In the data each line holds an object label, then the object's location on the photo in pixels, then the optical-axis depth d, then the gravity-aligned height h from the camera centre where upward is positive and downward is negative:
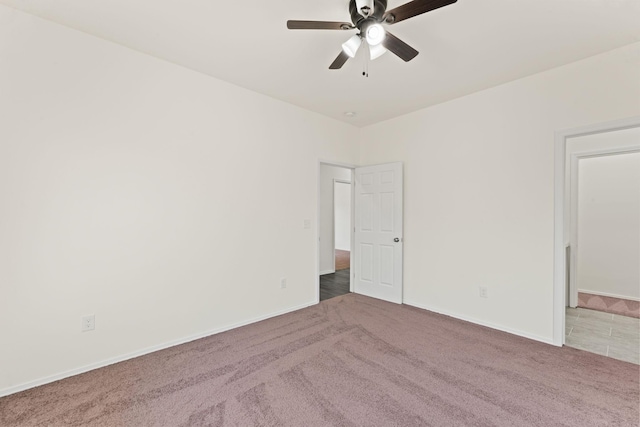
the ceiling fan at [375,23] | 1.61 +1.17
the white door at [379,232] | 3.98 -0.31
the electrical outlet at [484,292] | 3.18 -0.92
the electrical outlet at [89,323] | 2.26 -0.92
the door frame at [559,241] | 2.69 -0.28
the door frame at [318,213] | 3.94 -0.03
